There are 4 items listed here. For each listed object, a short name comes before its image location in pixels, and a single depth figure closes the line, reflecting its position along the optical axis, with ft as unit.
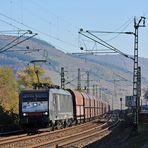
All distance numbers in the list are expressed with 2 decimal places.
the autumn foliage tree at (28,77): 397.54
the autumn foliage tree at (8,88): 349.06
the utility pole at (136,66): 139.44
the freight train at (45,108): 128.67
